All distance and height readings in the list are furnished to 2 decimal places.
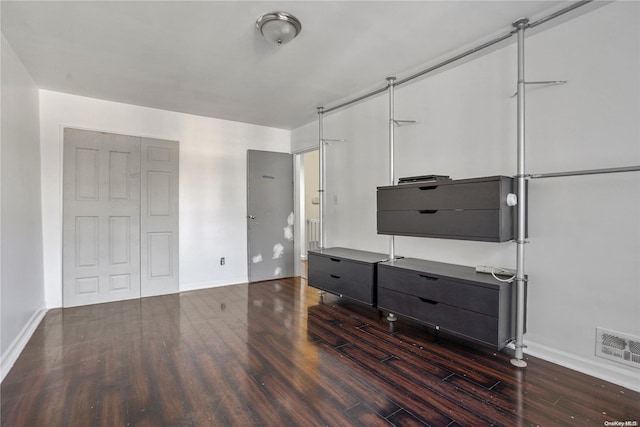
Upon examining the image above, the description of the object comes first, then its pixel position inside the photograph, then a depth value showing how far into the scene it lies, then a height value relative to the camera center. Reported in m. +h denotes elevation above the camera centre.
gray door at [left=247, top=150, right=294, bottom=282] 4.59 -0.08
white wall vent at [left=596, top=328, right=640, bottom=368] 1.79 -0.82
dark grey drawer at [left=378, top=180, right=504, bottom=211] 2.11 +0.11
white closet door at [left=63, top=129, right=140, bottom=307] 3.43 -0.10
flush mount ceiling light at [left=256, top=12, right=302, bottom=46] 1.99 +1.23
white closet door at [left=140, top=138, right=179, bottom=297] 3.84 -0.10
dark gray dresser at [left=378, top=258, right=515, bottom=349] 2.04 -0.66
